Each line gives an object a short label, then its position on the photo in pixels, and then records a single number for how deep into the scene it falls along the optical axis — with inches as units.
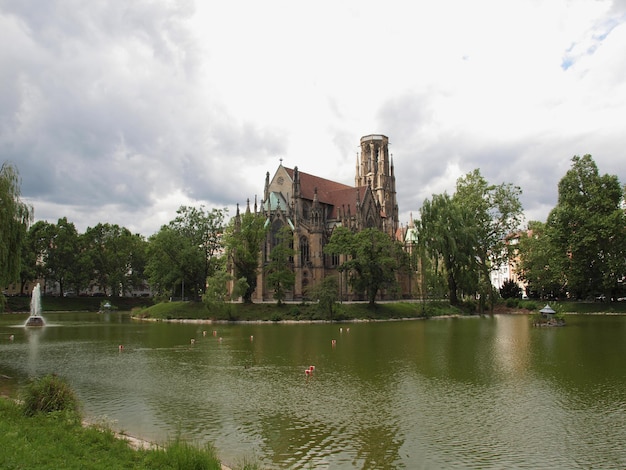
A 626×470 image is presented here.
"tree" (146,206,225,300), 2736.2
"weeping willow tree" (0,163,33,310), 1005.2
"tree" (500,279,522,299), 3472.0
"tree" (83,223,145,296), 3937.0
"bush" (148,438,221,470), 391.5
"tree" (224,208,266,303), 2600.9
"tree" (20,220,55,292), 3609.7
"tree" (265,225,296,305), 2568.9
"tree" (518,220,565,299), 2972.4
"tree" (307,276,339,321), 2314.2
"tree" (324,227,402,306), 2497.5
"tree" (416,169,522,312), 2581.2
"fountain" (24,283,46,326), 2058.7
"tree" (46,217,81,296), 3772.1
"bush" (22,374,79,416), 536.4
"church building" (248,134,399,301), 3144.7
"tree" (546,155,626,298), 2516.0
